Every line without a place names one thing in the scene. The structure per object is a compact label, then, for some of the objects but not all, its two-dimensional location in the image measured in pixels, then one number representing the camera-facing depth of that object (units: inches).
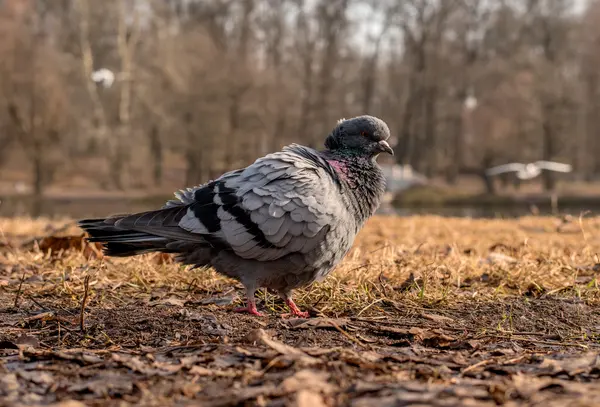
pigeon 131.0
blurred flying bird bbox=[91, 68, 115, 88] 477.1
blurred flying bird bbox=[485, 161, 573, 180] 671.1
